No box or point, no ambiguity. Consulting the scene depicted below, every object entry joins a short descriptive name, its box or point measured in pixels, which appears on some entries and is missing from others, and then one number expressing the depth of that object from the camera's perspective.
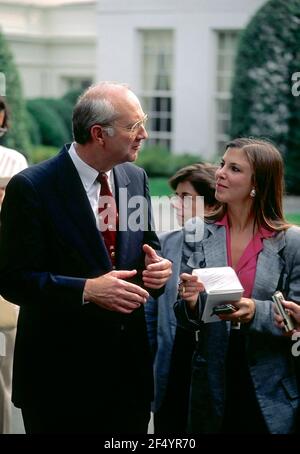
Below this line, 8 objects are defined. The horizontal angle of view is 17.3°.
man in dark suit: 3.57
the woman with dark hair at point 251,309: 3.89
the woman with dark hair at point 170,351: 4.16
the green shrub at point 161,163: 22.12
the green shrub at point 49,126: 25.08
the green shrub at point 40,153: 21.78
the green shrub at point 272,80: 18.92
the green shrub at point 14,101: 17.33
